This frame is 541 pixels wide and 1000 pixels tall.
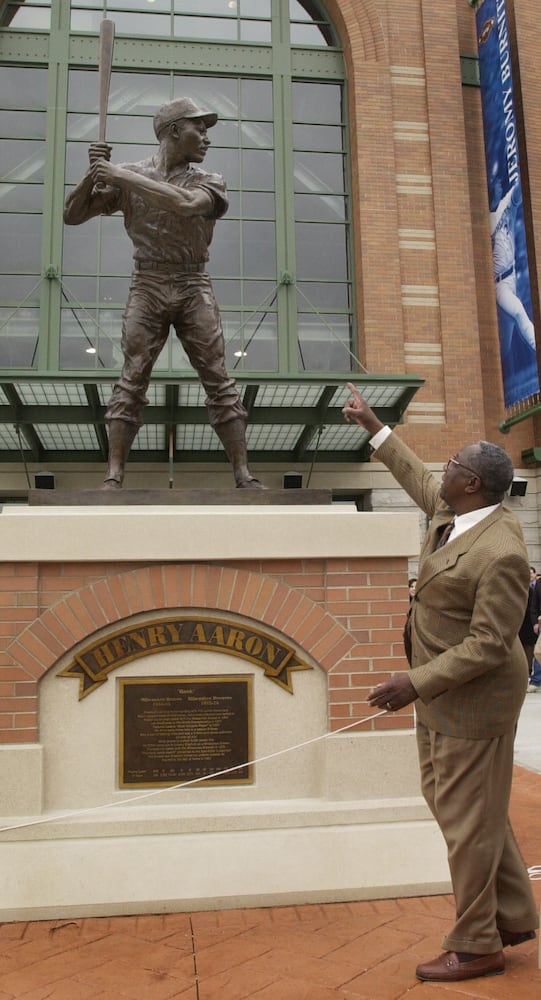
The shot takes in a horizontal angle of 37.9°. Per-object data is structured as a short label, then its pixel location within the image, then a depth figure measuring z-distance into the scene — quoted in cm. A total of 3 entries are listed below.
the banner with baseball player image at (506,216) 1480
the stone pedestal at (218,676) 383
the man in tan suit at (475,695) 284
